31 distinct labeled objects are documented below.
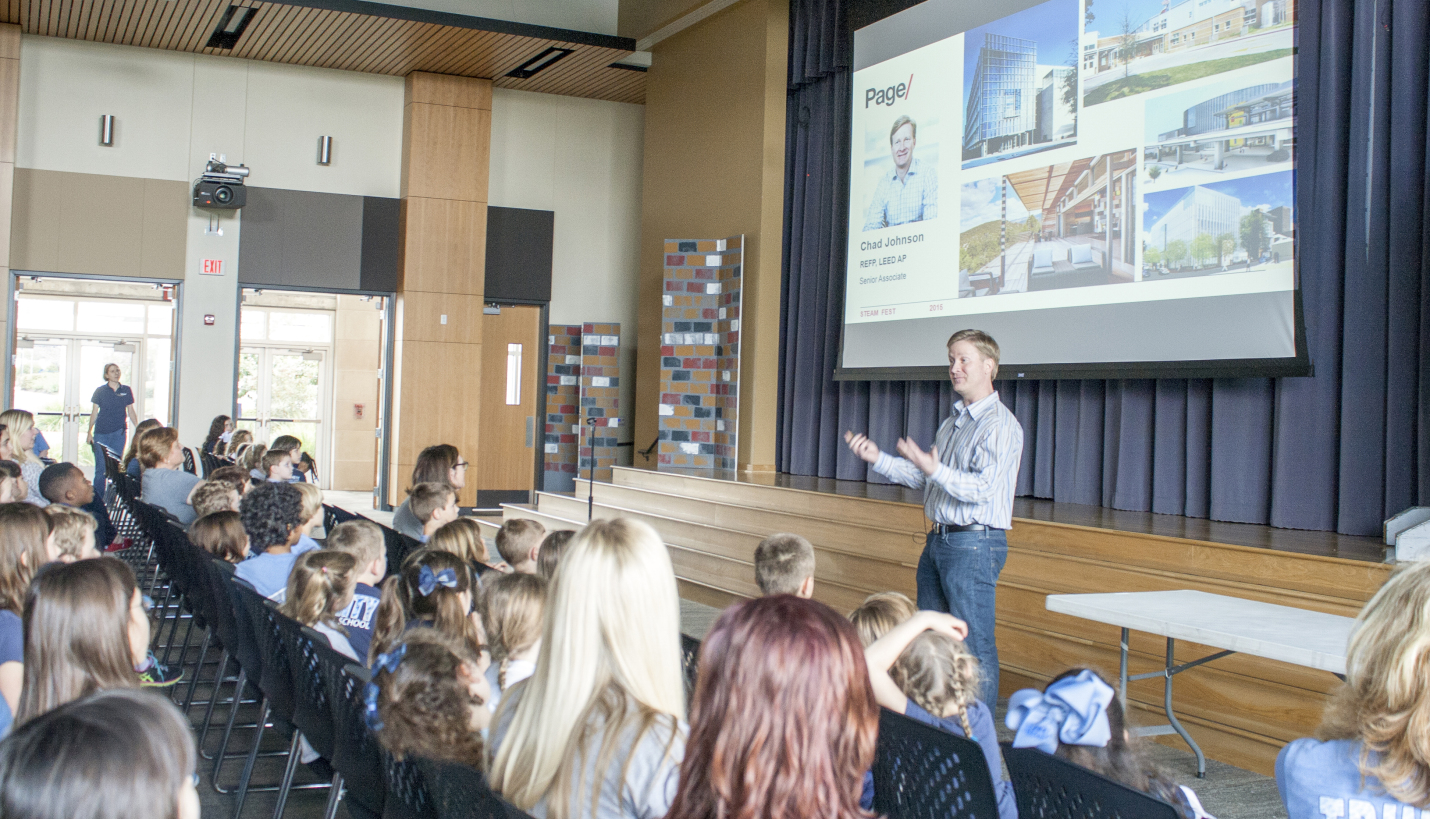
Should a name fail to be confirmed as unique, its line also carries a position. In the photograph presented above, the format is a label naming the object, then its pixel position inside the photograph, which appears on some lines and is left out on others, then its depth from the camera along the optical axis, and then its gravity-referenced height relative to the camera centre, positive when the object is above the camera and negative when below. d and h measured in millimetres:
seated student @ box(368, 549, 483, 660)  2664 -478
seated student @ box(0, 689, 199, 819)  985 -344
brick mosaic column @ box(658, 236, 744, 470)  8680 +623
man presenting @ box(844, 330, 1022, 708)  3461 -220
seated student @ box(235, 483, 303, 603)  3604 -422
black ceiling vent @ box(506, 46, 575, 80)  9719 +3357
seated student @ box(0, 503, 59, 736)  2588 -375
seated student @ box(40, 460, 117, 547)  4578 -368
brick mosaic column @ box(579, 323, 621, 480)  10242 +296
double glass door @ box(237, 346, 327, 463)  13000 +221
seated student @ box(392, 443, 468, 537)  4676 -252
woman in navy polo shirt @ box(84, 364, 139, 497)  9195 -78
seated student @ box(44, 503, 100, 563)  3125 -389
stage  3750 -599
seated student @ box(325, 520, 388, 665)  3199 -516
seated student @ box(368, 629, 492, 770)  1787 -495
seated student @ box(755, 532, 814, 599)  2883 -380
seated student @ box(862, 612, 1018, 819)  2113 -496
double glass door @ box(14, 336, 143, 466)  11070 +207
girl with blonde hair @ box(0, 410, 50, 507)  6023 -225
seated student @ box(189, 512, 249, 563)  3914 -478
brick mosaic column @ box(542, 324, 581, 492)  10586 +135
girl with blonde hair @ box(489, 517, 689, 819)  1431 -392
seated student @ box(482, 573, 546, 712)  2275 -436
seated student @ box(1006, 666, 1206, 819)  1598 -448
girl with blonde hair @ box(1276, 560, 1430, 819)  1412 -385
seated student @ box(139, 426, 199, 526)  5508 -385
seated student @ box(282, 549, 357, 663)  2906 -505
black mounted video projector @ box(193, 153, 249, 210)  9555 +2006
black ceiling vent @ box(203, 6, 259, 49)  8836 +3298
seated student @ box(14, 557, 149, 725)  1771 -398
